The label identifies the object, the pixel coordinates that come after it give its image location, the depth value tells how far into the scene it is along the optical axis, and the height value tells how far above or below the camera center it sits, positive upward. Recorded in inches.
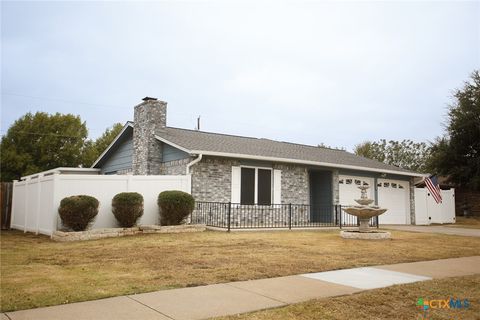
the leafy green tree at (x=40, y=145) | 1336.1 +181.1
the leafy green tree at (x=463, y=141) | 1020.9 +150.4
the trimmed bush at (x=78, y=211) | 488.1 -15.4
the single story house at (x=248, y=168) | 633.6 +54.5
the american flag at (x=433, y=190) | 860.0 +19.7
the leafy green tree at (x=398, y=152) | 1834.4 +214.9
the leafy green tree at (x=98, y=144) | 1471.5 +205.4
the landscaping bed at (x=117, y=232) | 470.6 -40.8
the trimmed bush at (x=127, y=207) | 519.5 -11.2
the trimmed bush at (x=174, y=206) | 541.6 -10.0
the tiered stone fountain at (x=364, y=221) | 497.4 -27.7
